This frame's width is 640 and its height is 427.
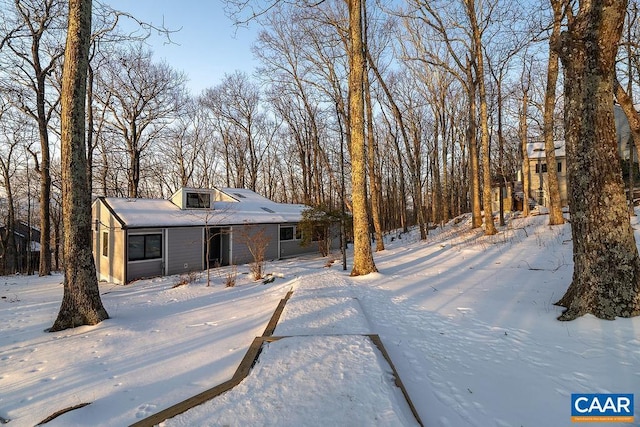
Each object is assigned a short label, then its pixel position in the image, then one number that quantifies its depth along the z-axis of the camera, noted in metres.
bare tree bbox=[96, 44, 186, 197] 18.62
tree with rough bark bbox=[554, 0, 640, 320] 3.85
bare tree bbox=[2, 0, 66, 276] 13.24
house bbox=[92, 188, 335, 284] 11.77
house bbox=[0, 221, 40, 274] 20.52
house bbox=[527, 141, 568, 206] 23.36
